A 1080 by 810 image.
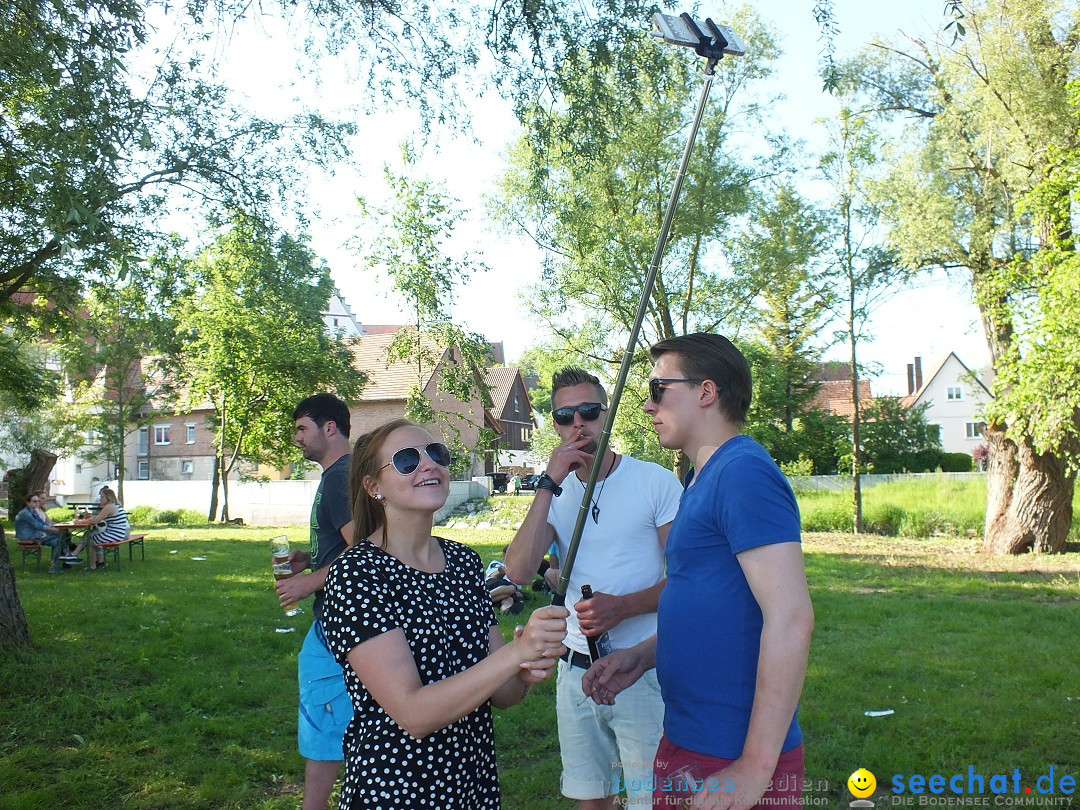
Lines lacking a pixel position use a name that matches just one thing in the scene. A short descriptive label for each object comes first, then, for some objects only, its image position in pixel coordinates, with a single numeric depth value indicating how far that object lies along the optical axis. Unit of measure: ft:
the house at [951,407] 188.65
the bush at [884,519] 73.41
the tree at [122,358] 25.73
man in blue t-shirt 6.65
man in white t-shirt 10.32
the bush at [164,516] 105.19
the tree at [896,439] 111.24
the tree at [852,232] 66.08
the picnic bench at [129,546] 46.36
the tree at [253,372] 85.81
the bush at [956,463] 113.50
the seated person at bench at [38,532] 45.88
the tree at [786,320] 66.78
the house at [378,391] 137.39
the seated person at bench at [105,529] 46.24
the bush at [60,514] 90.84
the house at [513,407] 209.97
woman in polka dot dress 6.78
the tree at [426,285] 58.49
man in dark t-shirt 12.37
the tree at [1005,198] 47.96
